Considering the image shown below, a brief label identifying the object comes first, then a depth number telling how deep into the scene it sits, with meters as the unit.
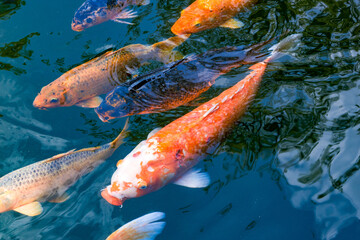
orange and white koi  3.62
